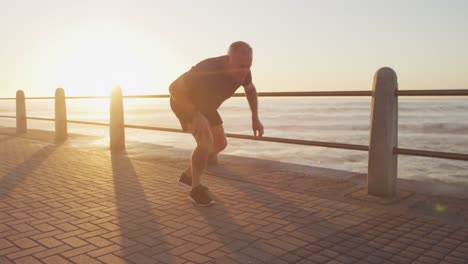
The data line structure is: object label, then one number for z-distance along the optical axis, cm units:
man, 385
